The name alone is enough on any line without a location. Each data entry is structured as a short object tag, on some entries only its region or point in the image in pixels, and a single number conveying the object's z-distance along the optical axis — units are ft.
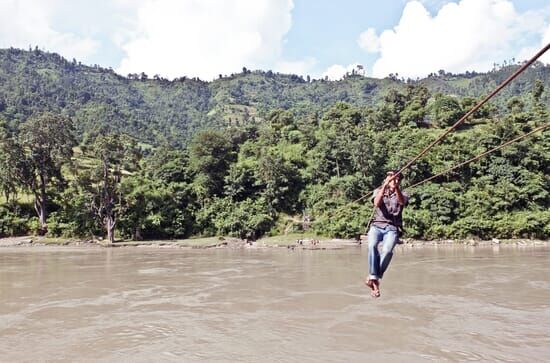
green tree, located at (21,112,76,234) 148.46
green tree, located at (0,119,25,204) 143.74
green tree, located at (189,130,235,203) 165.58
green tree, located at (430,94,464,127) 184.75
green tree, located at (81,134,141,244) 142.92
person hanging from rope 23.67
